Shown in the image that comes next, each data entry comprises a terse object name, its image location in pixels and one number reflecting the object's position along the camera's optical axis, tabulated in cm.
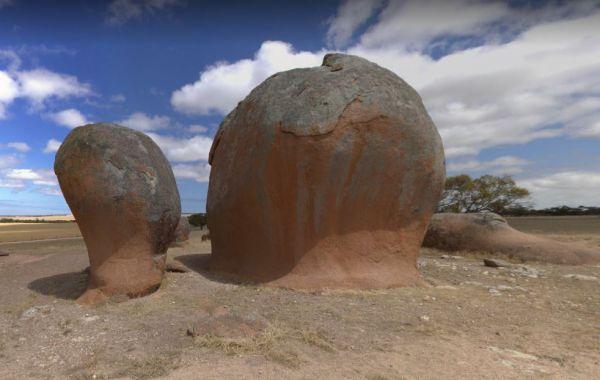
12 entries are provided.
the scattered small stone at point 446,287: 772
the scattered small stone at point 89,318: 566
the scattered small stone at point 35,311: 592
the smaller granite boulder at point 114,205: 652
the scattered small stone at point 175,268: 820
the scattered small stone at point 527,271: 933
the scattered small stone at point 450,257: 1223
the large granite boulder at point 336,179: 713
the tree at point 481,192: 3191
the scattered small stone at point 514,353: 460
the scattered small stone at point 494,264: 1025
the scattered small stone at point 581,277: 903
